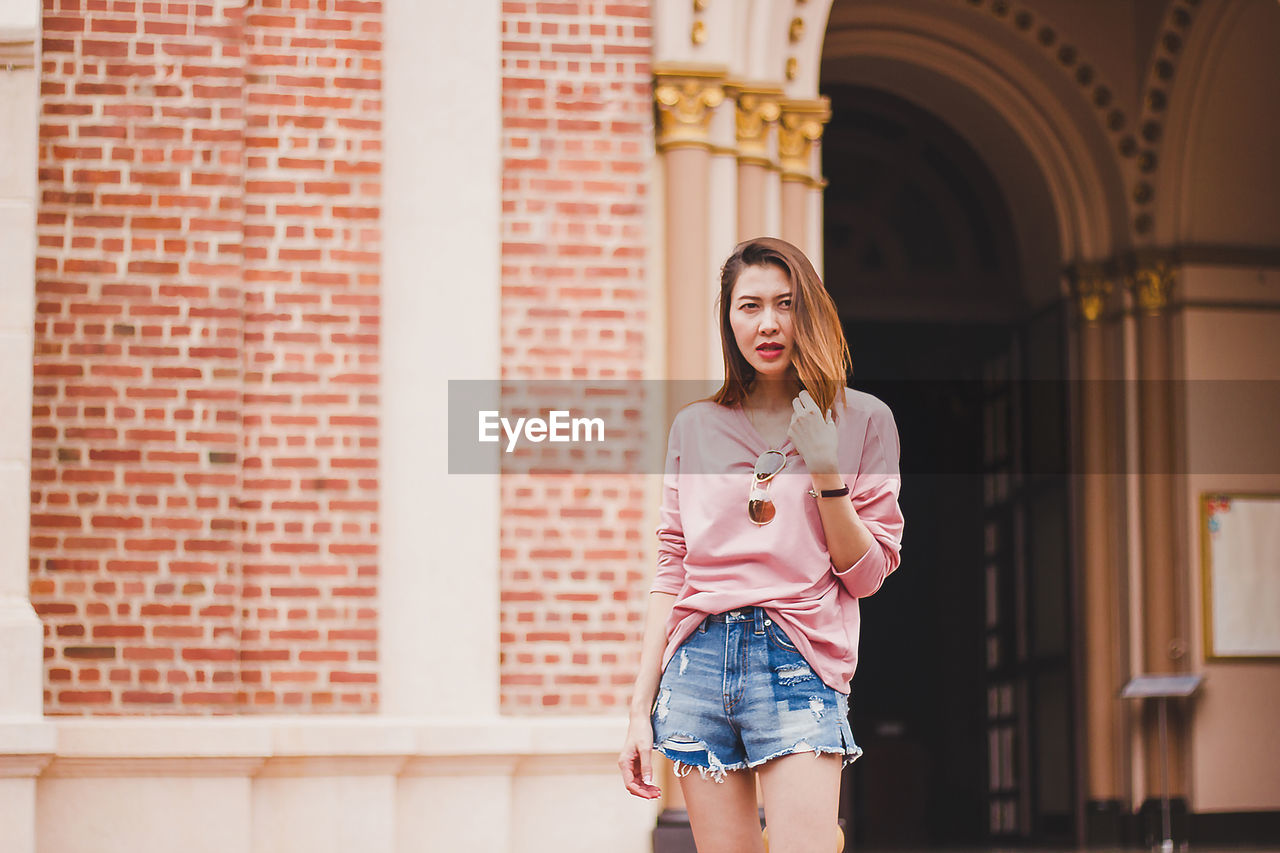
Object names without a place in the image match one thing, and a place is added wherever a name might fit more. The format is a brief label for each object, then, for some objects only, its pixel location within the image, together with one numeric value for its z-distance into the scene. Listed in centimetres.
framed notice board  863
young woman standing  264
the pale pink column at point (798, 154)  641
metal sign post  827
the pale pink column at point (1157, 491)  870
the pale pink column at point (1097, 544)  888
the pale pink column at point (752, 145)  625
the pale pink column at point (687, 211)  598
